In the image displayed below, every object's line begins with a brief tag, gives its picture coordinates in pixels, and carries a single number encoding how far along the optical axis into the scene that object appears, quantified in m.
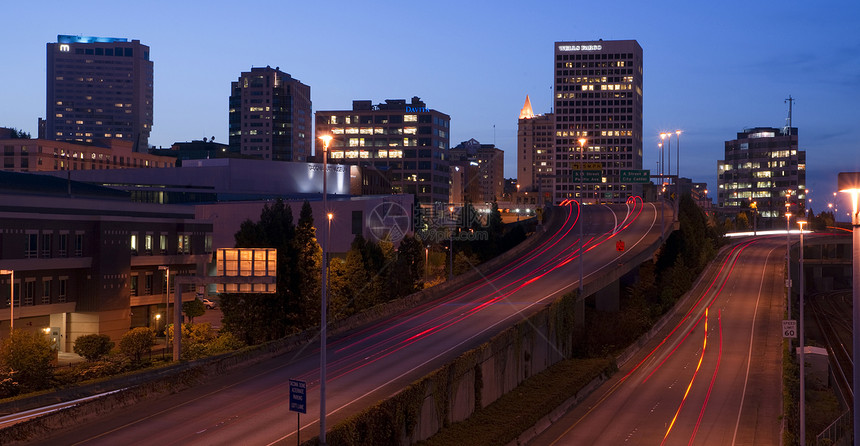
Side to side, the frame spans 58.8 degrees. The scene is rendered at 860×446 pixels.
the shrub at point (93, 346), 50.19
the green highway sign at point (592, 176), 77.97
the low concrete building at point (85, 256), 52.47
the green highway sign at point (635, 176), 88.00
